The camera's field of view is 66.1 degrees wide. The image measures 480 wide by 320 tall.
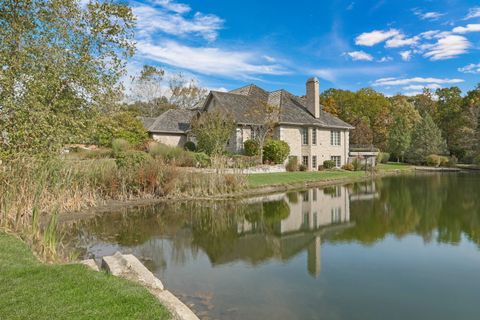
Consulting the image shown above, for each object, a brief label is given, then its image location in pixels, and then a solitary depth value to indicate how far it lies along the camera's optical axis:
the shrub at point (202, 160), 23.92
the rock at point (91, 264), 6.25
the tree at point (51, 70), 8.56
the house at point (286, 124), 30.97
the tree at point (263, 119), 29.72
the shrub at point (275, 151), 28.62
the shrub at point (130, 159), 16.84
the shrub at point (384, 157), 45.08
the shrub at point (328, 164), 33.59
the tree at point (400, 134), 47.82
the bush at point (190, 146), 31.66
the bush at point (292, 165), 29.58
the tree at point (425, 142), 45.38
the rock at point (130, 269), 5.89
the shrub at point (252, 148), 28.61
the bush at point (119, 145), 25.64
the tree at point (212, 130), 27.19
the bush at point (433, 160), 43.51
